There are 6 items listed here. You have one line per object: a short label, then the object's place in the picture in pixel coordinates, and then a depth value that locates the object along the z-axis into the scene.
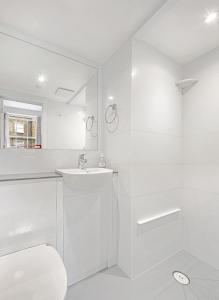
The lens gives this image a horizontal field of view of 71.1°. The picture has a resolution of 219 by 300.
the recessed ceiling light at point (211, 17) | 1.23
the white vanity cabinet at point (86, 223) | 1.33
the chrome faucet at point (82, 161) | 1.61
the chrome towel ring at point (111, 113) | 1.68
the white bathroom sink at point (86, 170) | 1.24
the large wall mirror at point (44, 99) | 1.39
